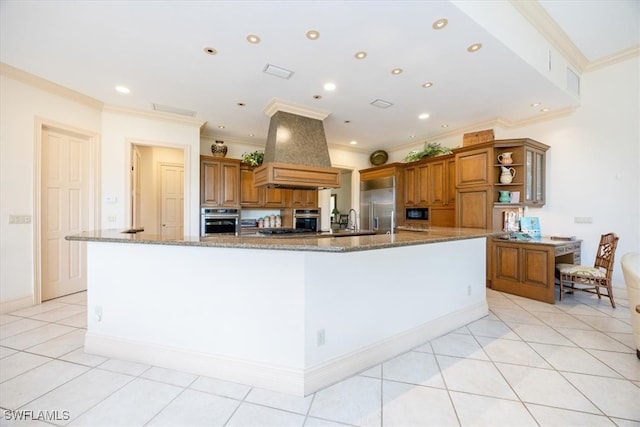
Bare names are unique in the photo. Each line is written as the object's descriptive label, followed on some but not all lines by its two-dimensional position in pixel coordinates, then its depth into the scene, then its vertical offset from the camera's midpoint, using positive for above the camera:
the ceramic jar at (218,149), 5.08 +1.21
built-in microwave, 5.46 -0.06
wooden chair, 3.23 -0.77
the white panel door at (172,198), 5.62 +0.29
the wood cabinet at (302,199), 5.77 +0.27
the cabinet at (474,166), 4.07 +0.73
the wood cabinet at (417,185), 5.31 +0.55
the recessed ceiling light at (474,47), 2.50 +1.59
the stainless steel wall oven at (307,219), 5.80 -0.18
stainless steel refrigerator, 5.76 +0.19
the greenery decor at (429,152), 5.12 +1.20
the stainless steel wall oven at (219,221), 4.77 -0.19
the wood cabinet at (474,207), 4.10 +0.07
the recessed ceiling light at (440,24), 2.19 +1.60
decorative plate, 6.62 +1.37
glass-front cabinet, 3.95 +0.61
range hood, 3.73 +0.88
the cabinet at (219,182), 4.85 +0.56
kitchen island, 1.74 -0.70
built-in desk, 3.43 -0.75
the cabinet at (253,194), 5.29 +0.35
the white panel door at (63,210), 3.51 +0.01
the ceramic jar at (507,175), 4.02 +0.56
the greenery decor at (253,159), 5.16 +1.04
